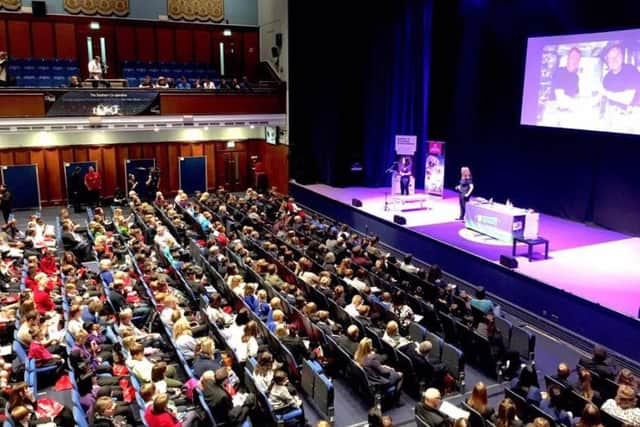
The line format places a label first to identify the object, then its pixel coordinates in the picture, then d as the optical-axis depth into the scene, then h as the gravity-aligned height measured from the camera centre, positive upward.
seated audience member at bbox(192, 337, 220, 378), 6.50 -2.86
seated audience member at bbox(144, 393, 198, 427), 5.44 -2.91
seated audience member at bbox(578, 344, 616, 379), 6.67 -2.98
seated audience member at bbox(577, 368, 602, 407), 6.03 -2.96
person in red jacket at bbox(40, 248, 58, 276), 10.50 -2.88
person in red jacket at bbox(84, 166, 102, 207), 18.44 -2.49
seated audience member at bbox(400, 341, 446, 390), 7.14 -3.18
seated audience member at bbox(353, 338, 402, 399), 6.82 -3.08
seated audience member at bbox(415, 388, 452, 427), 5.66 -3.01
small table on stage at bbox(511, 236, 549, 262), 10.89 -2.50
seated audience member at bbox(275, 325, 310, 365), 7.35 -2.98
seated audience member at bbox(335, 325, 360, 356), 7.32 -2.97
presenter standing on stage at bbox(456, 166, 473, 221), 13.49 -1.87
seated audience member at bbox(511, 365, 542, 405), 6.43 -3.08
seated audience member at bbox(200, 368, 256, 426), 5.80 -2.94
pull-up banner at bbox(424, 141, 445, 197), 16.20 -1.70
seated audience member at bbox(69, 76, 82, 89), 17.42 +0.75
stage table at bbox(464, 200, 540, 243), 11.50 -2.31
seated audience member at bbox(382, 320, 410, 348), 7.51 -2.98
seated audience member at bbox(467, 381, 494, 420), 5.69 -2.90
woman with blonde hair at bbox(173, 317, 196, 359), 7.17 -2.87
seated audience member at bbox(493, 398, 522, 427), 5.38 -2.84
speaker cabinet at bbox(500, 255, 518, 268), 10.29 -2.71
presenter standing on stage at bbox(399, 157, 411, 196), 16.08 -1.80
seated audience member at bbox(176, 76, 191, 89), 19.22 +0.82
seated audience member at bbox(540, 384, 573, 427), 5.85 -3.05
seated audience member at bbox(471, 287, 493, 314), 8.55 -2.87
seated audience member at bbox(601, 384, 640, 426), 5.62 -2.93
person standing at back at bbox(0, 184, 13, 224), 15.70 -2.55
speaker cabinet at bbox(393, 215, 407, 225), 13.50 -2.60
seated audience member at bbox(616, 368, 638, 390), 6.08 -2.83
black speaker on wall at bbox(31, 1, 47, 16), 19.22 +3.32
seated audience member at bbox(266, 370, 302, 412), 6.22 -3.08
